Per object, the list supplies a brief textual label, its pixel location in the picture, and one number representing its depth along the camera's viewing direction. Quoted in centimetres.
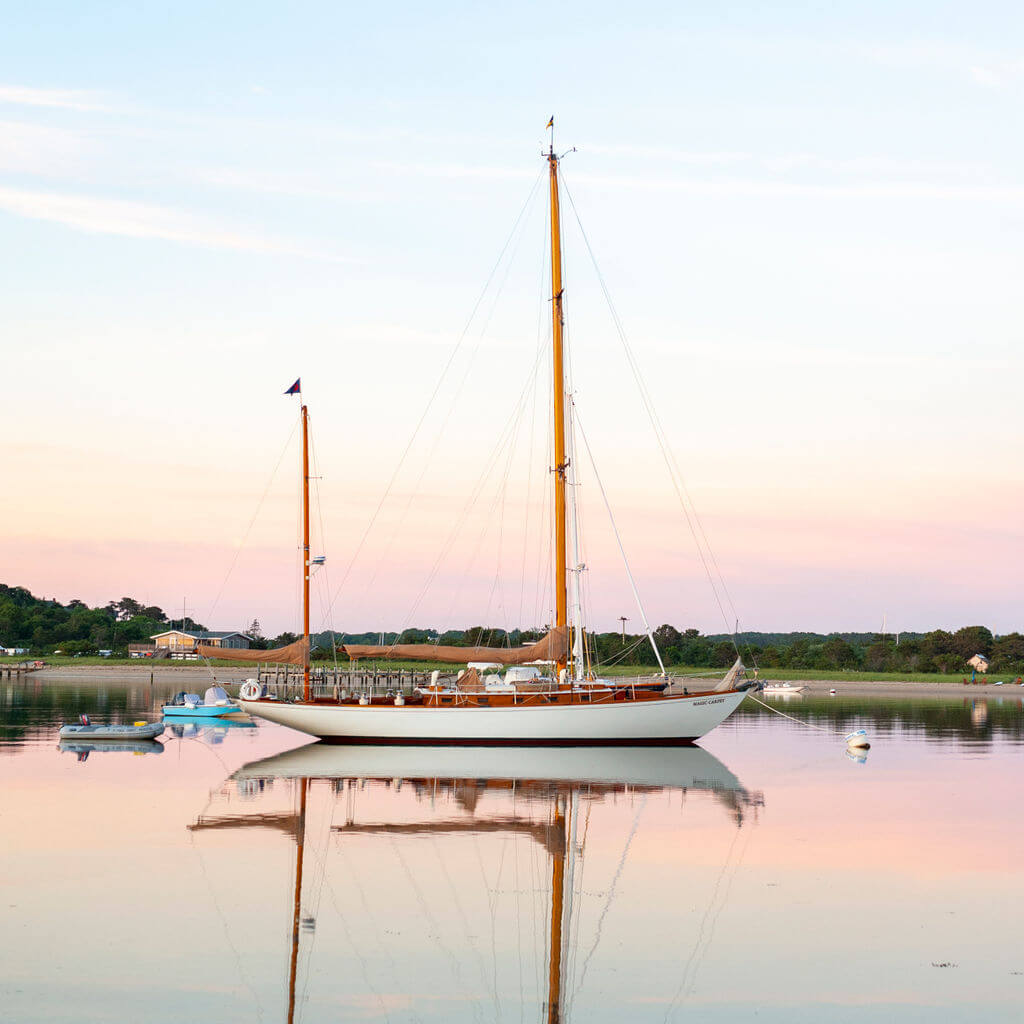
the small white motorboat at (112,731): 4338
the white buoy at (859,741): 4466
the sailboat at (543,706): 4050
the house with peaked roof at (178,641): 17162
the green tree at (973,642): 14588
